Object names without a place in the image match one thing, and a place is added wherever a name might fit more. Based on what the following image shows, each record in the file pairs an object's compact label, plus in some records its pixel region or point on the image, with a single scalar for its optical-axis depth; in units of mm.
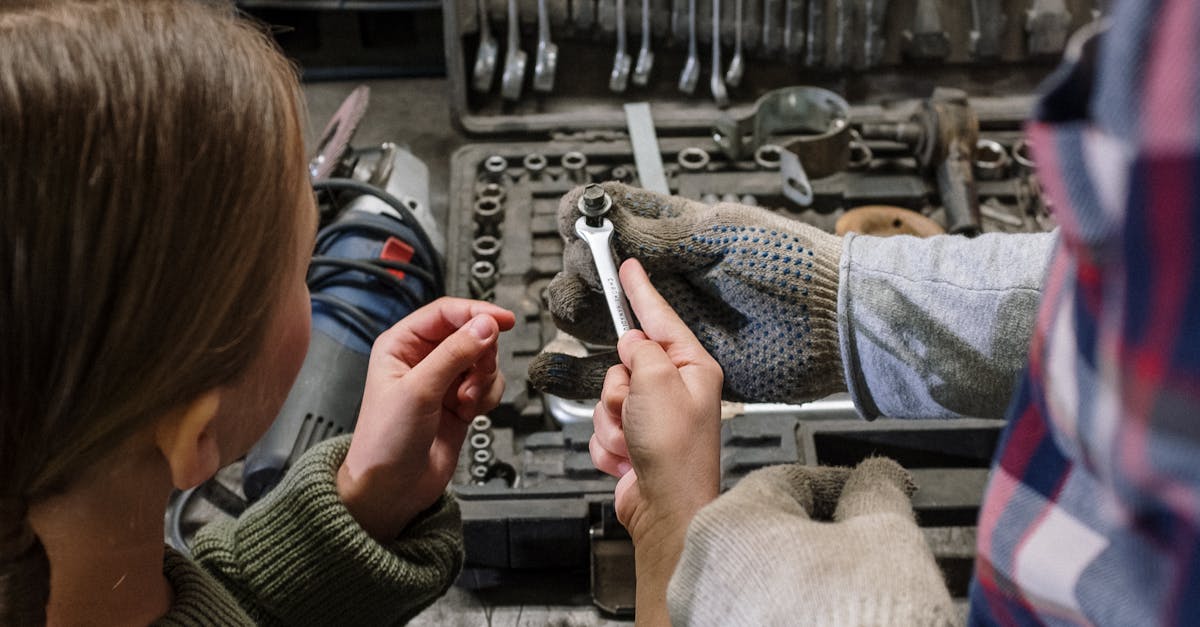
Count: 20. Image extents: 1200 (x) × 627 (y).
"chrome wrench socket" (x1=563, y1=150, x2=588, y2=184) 1585
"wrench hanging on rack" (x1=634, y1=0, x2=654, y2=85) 1755
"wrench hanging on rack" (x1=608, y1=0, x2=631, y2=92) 1749
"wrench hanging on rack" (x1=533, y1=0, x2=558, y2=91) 1749
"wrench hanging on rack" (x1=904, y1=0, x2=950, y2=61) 1706
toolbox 1162
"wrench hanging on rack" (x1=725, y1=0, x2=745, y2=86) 1736
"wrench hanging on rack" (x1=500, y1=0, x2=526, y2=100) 1743
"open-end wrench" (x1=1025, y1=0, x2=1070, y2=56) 1682
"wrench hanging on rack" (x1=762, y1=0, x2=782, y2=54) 1729
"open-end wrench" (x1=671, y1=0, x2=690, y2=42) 1754
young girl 516
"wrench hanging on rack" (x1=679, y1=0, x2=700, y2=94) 1753
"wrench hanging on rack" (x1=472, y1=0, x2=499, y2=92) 1740
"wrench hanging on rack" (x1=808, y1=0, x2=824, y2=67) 1710
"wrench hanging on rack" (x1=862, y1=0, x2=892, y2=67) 1698
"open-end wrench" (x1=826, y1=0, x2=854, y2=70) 1700
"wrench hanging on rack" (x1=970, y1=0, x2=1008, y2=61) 1710
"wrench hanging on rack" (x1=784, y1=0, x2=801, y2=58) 1721
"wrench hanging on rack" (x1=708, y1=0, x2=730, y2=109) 1738
